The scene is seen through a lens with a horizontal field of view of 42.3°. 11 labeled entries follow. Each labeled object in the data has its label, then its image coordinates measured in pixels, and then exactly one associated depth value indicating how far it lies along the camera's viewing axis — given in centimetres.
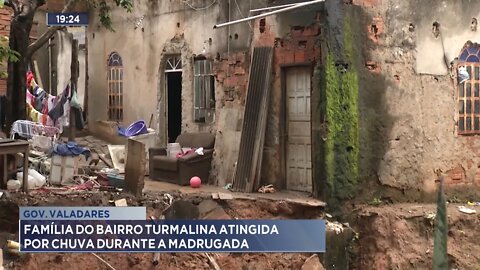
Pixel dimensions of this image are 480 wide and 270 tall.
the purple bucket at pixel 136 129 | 1196
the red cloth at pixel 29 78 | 1415
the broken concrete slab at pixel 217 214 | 881
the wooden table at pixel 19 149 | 852
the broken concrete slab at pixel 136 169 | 897
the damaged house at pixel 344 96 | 901
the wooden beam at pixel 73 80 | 1245
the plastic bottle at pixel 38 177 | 957
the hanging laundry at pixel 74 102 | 1250
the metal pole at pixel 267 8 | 940
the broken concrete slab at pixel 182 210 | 886
